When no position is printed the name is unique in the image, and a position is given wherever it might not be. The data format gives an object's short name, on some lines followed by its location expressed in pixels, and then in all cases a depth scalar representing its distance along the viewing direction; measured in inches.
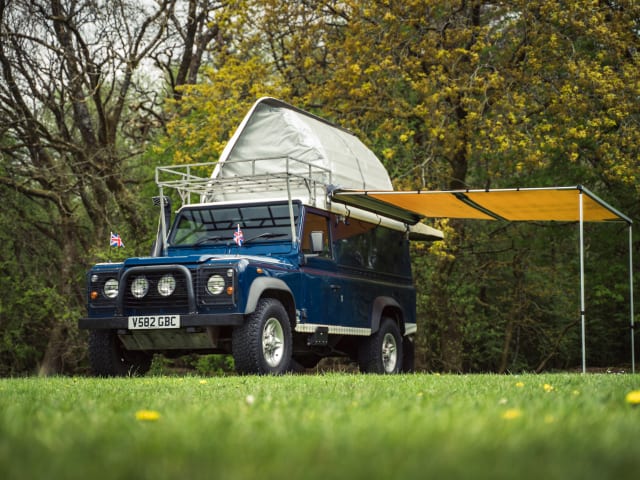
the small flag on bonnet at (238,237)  415.2
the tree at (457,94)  625.0
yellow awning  440.5
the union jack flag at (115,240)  423.2
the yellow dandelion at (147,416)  148.1
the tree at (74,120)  746.8
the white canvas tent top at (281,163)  467.8
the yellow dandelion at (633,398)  164.3
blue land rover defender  387.5
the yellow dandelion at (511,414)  142.8
